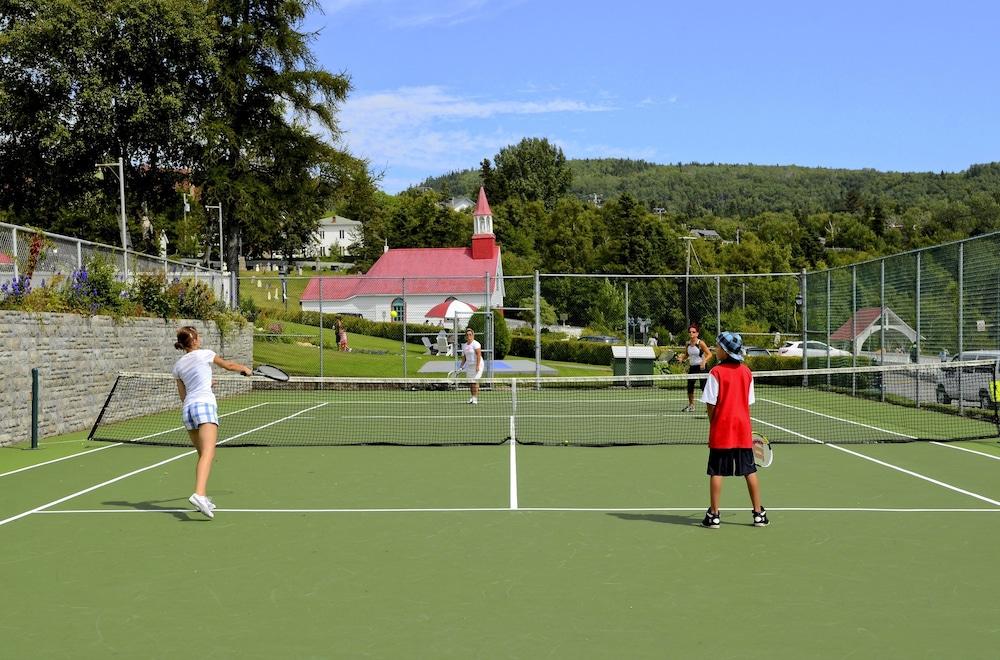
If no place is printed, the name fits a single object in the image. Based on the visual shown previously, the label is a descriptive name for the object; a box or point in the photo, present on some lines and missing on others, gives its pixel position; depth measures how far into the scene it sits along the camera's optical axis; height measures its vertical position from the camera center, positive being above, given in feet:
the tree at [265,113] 105.60 +22.83
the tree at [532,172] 455.22 +67.69
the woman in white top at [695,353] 58.33 -2.67
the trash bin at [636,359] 90.53 -4.67
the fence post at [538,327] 83.70 -1.46
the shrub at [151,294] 65.16 +1.33
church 124.26 +4.19
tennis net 49.69 -6.68
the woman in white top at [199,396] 27.55 -2.45
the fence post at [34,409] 43.80 -4.35
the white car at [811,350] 82.41 -3.95
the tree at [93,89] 101.30 +24.48
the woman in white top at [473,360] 68.33 -3.55
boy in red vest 25.18 -2.99
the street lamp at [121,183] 98.22 +13.43
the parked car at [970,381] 53.83 -4.30
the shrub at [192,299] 72.08 +1.09
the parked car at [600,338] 109.40 -3.25
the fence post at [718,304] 91.25 +0.53
